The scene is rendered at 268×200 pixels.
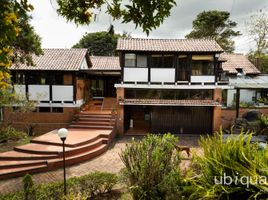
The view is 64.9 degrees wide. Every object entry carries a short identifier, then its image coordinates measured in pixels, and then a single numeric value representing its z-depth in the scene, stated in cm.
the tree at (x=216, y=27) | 3045
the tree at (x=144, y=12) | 371
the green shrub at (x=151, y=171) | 619
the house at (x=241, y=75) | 2019
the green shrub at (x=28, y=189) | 642
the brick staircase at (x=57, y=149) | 1053
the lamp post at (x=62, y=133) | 783
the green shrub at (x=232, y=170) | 375
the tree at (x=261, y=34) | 2583
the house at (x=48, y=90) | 1673
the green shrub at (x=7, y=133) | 1136
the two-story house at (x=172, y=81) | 1647
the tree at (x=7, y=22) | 316
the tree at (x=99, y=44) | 4100
